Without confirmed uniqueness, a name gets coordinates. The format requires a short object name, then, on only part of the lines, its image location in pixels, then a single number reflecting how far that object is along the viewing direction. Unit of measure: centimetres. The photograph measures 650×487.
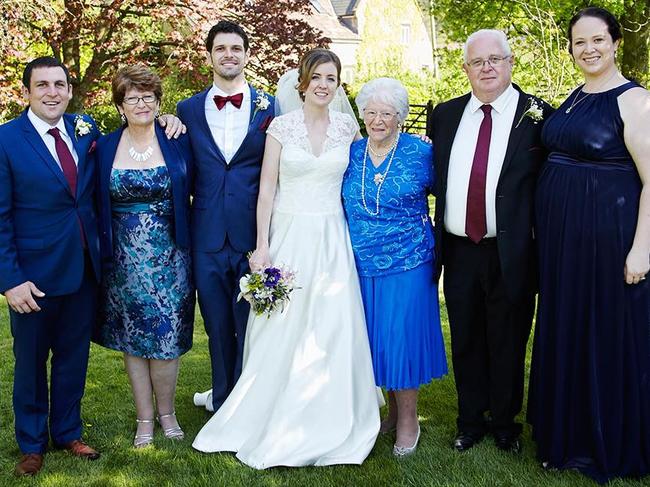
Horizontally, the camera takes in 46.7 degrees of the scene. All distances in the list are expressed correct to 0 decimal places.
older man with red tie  408
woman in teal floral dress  422
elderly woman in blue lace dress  425
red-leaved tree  1048
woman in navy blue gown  377
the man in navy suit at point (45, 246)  393
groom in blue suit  448
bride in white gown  430
